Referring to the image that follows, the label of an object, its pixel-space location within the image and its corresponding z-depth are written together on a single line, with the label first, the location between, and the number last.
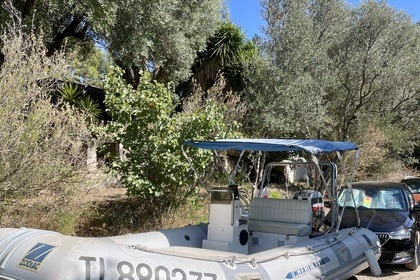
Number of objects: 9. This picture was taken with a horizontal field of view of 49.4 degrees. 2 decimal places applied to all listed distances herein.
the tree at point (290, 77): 14.27
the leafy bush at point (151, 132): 8.81
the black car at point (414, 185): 12.93
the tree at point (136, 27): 10.99
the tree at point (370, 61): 15.46
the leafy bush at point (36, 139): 6.55
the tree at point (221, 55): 16.83
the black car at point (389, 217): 7.95
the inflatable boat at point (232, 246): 3.63
